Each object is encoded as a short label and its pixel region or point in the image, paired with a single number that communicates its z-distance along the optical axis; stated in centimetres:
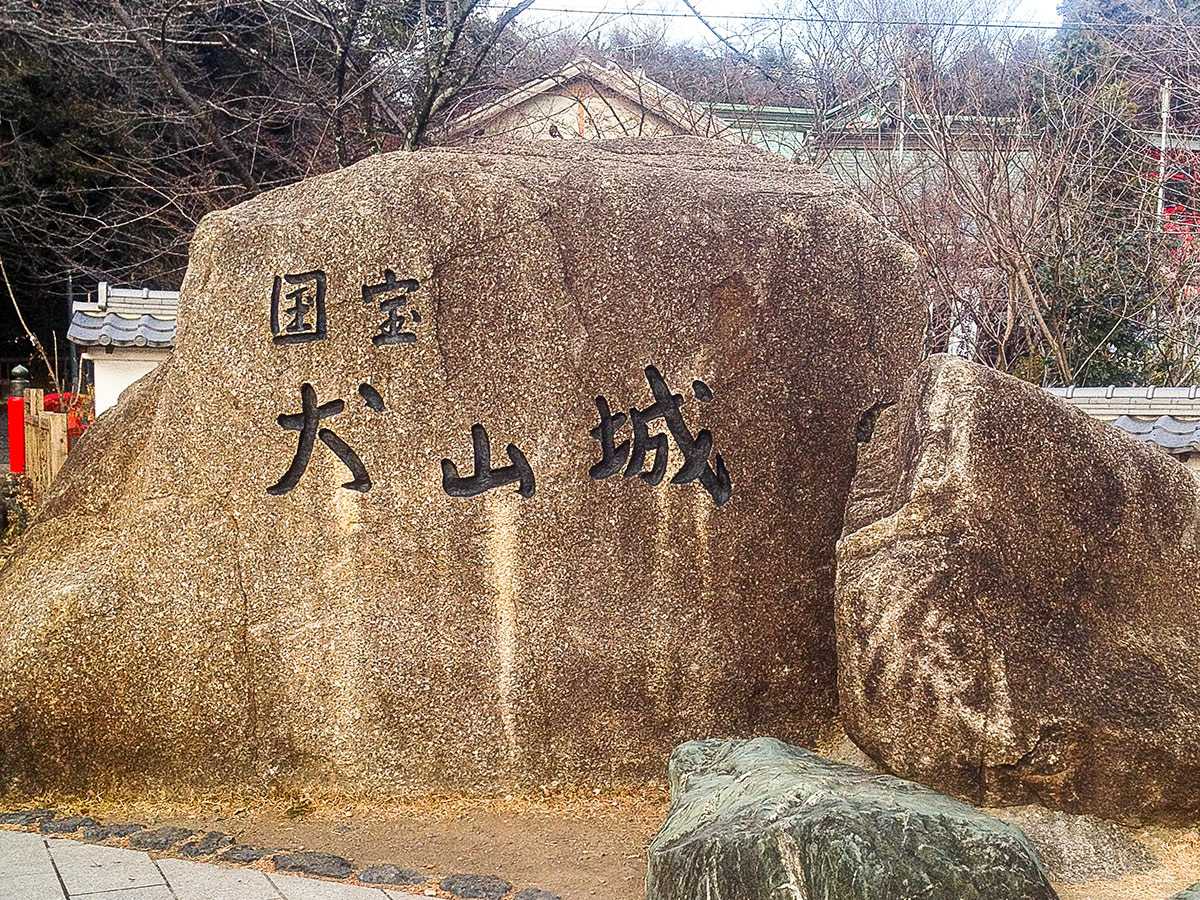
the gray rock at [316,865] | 436
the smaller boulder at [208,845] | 448
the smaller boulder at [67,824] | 462
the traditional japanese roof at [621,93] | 1487
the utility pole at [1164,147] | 1407
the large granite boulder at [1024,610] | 431
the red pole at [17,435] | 1421
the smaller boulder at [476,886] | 424
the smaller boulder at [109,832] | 457
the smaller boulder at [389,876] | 430
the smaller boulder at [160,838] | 452
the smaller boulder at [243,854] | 443
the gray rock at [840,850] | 337
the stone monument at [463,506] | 500
